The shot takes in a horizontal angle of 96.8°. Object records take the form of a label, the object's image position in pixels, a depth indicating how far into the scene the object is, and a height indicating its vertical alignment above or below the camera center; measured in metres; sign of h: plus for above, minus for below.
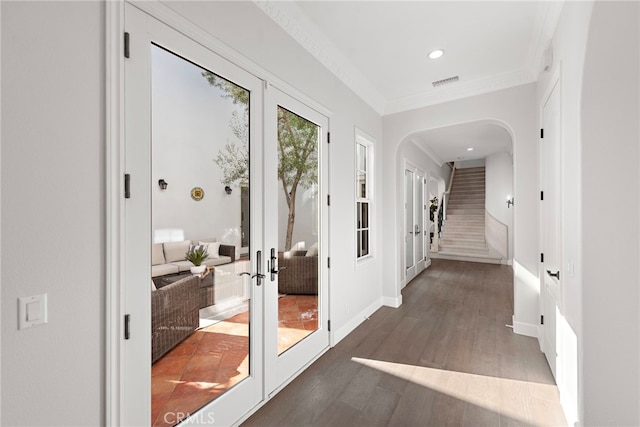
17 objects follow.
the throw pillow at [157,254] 1.48 -0.21
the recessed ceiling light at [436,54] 2.98 +1.70
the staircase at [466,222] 8.47 -0.33
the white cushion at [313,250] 2.73 -0.36
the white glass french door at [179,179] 1.35 +0.20
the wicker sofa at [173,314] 1.50 -0.57
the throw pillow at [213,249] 1.80 -0.23
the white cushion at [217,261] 1.81 -0.31
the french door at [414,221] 5.74 -0.18
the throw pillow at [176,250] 1.57 -0.21
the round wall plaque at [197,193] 1.70 +0.12
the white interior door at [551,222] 2.36 -0.09
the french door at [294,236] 2.20 -0.20
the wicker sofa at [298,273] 2.39 -0.54
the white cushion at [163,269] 1.49 -0.30
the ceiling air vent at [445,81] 3.53 +1.67
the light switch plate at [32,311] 1.03 -0.36
